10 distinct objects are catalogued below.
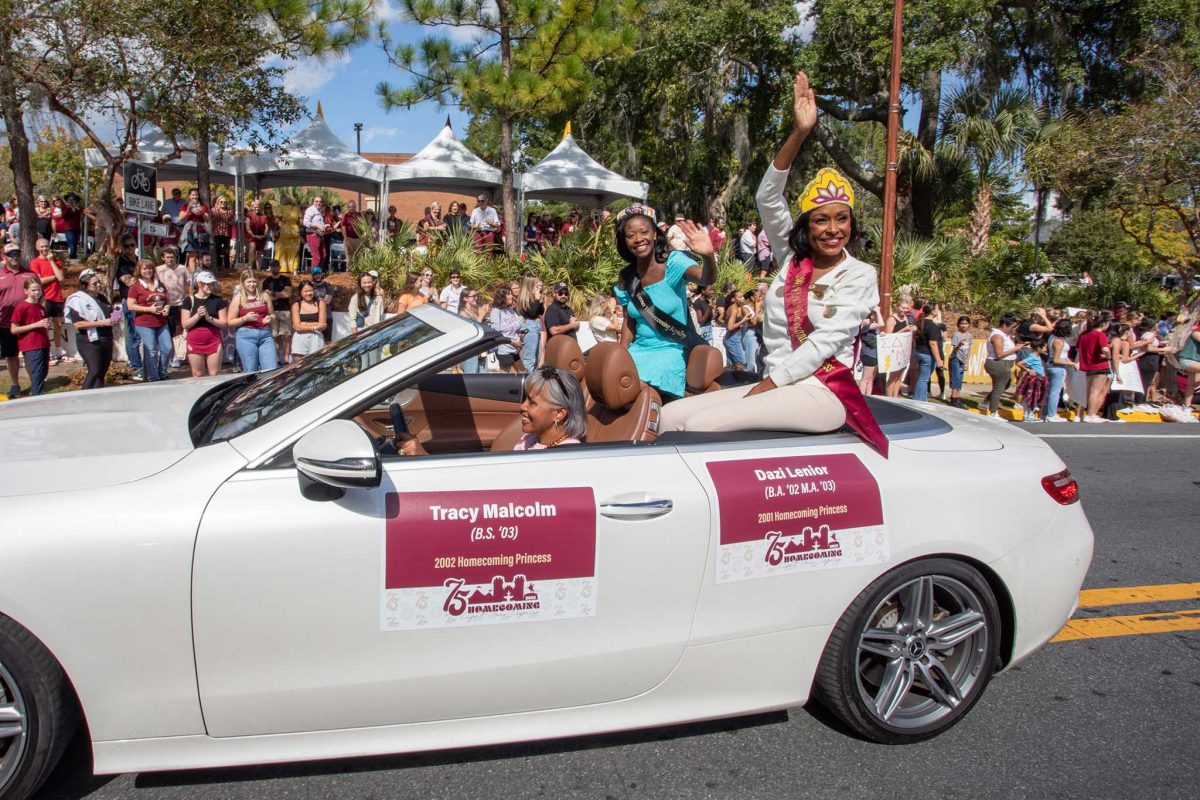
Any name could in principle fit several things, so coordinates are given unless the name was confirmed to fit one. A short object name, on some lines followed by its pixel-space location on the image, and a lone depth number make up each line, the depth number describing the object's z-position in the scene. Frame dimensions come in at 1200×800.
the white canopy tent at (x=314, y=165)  16.91
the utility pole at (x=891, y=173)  14.18
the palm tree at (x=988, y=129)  22.12
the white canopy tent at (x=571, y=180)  19.50
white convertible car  2.48
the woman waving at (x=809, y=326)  3.29
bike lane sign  11.33
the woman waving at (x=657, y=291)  4.41
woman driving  3.35
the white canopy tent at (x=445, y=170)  18.12
